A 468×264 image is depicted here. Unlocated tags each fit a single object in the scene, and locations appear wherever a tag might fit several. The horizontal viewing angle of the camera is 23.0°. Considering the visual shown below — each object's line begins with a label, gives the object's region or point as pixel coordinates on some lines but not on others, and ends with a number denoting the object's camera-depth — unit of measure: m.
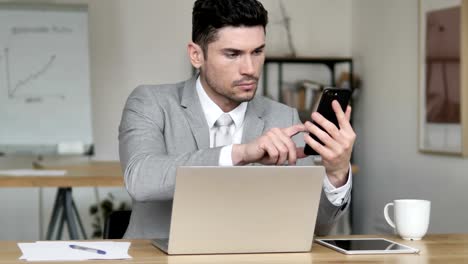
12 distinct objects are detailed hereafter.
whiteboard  5.70
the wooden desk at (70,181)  4.47
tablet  2.26
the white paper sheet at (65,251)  2.16
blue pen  2.21
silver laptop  2.12
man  2.32
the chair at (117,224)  2.82
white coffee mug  2.43
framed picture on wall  4.74
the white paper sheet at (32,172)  4.61
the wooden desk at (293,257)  2.15
